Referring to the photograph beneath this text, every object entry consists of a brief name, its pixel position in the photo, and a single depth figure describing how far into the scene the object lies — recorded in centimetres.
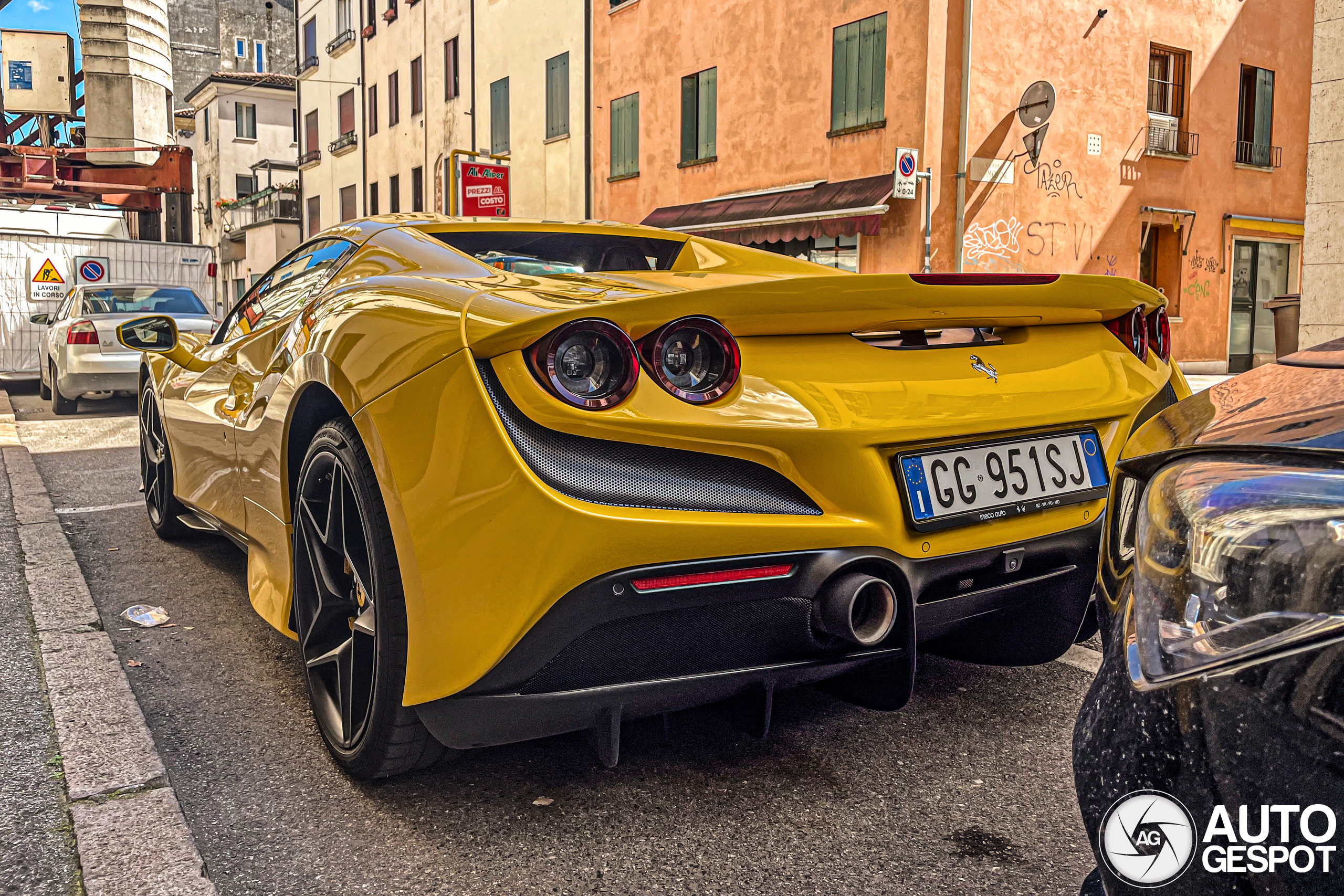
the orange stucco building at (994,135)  1523
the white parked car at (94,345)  1059
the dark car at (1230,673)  98
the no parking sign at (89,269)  1489
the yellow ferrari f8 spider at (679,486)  190
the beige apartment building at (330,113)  3291
